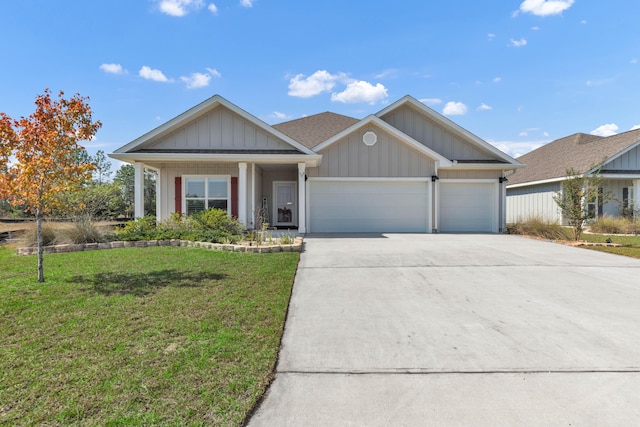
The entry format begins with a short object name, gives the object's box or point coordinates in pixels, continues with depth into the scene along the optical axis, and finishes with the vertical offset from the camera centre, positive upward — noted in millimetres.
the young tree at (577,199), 11984 +507
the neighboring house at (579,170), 17953 +2337
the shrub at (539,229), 12782 -627
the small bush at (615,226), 15250 -622
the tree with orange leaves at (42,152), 5656 +1112
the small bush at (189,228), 10336 -453
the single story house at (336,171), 12438 +1854
